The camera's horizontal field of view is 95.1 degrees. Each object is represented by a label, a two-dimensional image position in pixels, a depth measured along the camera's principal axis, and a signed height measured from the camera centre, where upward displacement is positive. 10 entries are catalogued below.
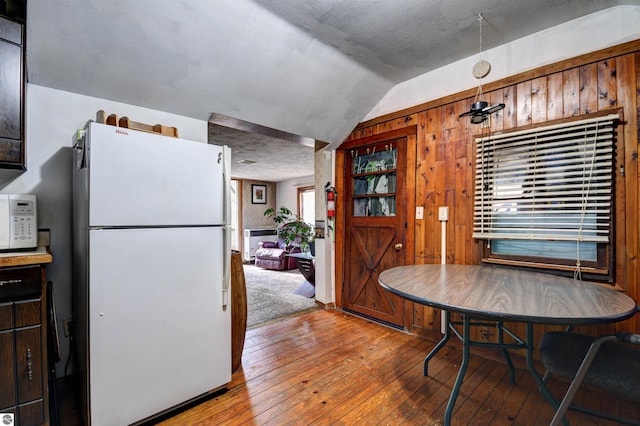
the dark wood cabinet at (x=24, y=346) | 1.35 -0.61
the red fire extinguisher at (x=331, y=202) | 3.65 +0.14
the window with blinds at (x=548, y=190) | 1.97 +0.15
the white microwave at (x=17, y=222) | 1.57 -0.03
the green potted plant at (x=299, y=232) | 5.53 -0.37
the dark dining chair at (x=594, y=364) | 1.21 -0.71
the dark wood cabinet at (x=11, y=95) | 1.53 +0.65
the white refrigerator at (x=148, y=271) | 1.50 -0.32
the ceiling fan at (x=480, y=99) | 1.85 +0.96
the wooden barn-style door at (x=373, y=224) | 3.09 -0.13
